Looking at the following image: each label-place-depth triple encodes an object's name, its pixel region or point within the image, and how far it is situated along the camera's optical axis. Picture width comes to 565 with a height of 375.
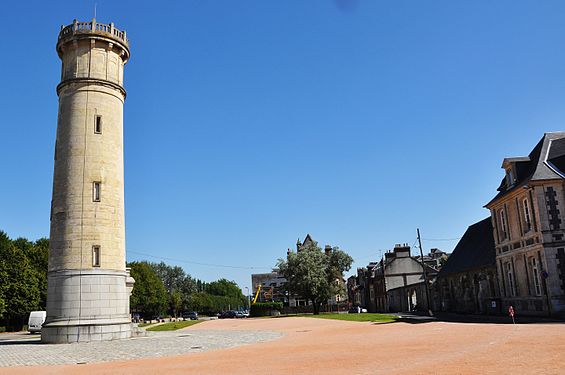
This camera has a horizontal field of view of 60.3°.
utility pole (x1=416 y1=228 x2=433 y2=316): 44.54
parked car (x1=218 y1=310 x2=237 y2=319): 86.44
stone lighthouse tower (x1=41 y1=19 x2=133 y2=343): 27.64
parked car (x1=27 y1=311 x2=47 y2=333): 43.88
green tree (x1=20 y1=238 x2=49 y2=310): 53.44
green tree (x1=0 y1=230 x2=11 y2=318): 47.00
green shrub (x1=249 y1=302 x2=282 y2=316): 80.69
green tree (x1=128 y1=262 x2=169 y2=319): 76.81
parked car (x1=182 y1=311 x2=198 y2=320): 84.91
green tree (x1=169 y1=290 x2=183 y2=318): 106.88
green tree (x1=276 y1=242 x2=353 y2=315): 67.25
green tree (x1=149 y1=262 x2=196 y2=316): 126.31
